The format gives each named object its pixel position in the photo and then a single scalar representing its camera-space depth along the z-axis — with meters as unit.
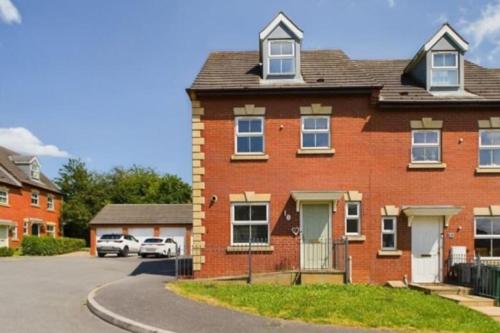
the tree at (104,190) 55.34
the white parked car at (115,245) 36.34
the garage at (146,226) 43.88
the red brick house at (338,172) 17.48
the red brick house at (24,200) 40.12
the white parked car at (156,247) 34.91
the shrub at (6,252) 35.50
